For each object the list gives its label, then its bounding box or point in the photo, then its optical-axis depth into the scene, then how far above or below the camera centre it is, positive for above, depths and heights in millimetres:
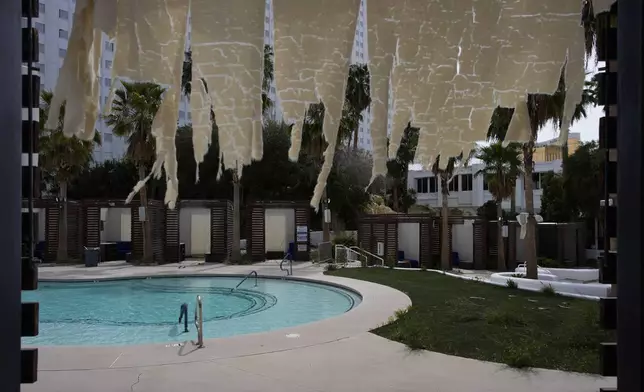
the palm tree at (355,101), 21100 +4173
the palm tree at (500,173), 23672 +1141
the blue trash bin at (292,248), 26375 -2428
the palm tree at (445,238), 24000 -1766
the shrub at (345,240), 28641 -2274
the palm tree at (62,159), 24156 +1842
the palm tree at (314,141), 20134 +2386
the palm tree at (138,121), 23672 +3477
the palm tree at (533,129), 15109 +1993
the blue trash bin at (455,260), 25766 -2972
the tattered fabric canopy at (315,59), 1876 +515
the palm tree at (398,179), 39016 +1626
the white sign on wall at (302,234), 26531 -1744
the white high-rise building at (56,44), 54719 +16197
